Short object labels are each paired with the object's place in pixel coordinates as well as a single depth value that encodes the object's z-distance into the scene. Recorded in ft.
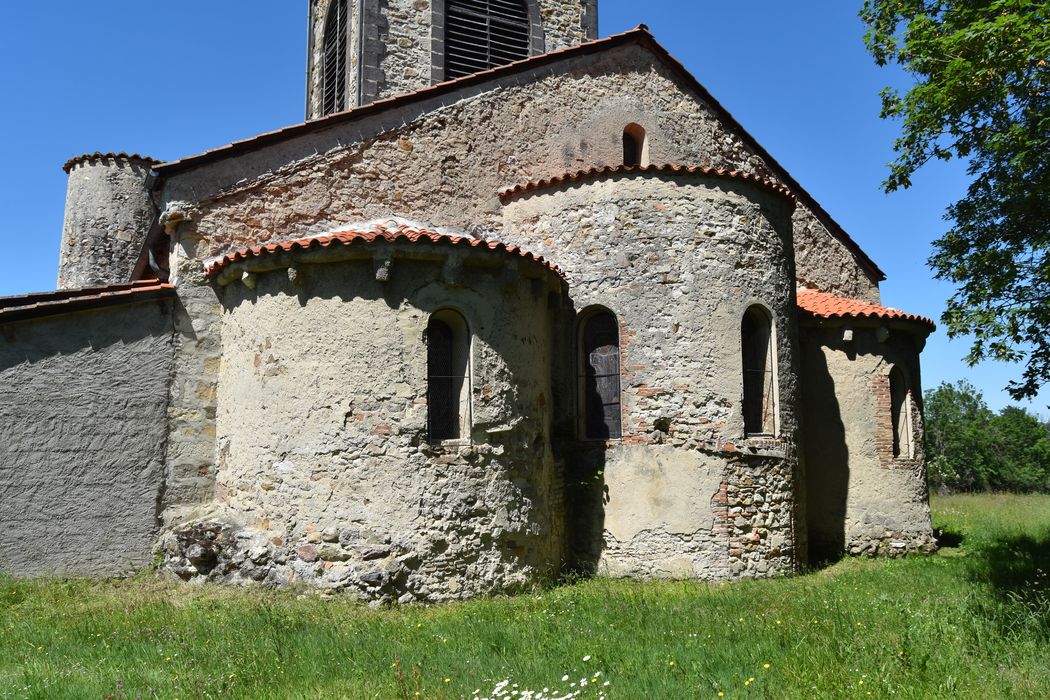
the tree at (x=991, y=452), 131.54
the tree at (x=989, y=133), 25.09
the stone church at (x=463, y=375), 28.91
